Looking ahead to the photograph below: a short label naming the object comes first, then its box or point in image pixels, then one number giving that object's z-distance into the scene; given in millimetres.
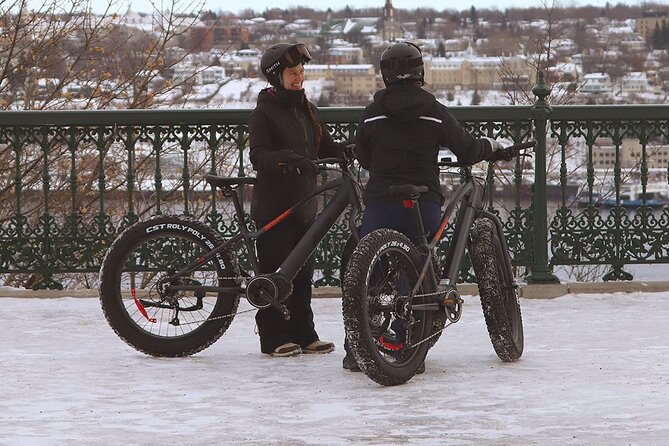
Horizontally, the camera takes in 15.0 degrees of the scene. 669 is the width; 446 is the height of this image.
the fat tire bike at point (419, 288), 11698
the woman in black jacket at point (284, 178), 13287
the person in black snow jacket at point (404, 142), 12339
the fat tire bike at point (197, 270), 13134
